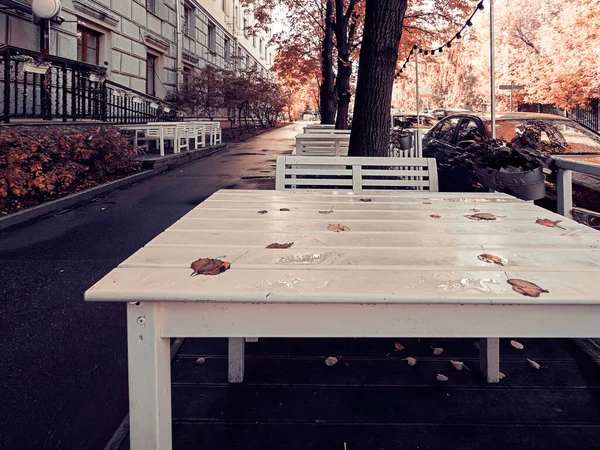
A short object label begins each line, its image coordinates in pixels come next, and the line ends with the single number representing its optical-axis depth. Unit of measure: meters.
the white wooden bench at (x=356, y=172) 3.89
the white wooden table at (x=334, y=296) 1.27
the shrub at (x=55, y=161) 6.92
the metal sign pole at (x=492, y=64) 4.52
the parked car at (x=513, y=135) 4.84
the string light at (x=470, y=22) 6.68
